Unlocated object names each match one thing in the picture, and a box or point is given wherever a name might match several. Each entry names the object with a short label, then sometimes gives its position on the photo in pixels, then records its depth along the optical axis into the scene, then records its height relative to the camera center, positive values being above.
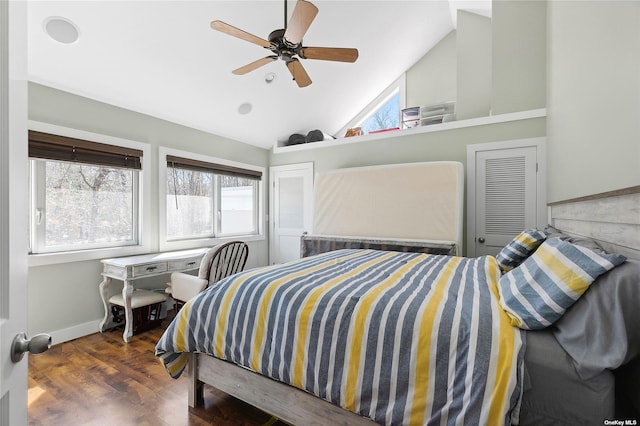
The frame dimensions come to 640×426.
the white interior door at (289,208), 4.87 +0.06
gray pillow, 0.93 -0.37
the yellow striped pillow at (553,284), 1.06 -0.29
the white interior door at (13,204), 0.57 +0.02
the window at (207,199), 3.80 +0.19
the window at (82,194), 2.68 +0.18
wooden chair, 2.78 -0.60
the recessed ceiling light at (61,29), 2.34 +1.47
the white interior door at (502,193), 3.20 +0.22
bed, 1.00 -0.54
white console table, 2.79 -0.58
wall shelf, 3.26 +1.06
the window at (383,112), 5.41 +1.87
